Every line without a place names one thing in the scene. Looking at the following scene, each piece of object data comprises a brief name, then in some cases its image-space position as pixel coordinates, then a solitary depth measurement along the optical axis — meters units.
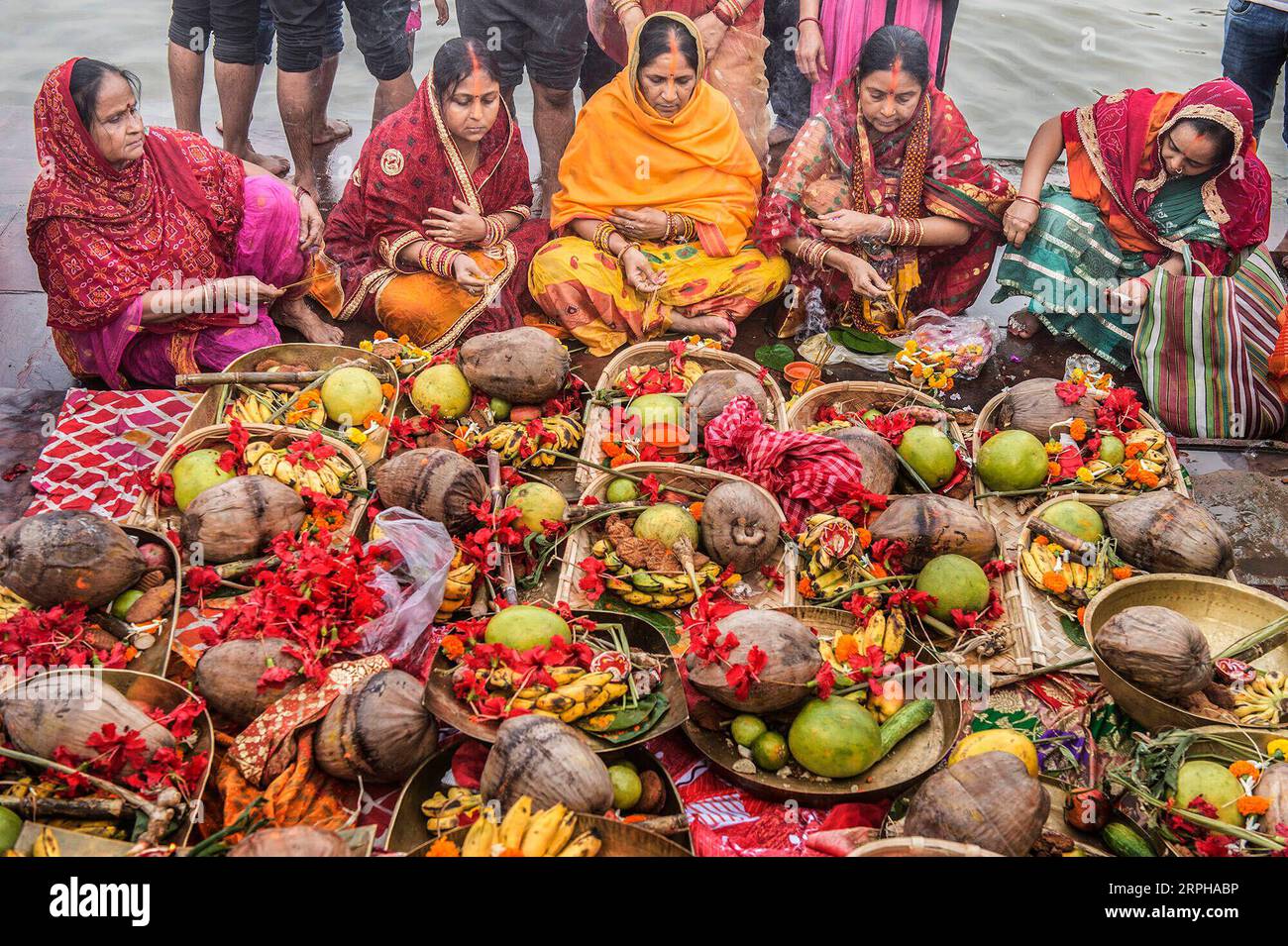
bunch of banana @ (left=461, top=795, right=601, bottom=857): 2.36
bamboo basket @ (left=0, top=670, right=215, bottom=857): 2.83
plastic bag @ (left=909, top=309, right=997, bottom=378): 4.96
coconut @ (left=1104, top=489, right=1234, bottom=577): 3.55
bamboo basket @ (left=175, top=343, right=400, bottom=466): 4.02
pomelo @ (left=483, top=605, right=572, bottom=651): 3.02
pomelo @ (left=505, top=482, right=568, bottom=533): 3.57
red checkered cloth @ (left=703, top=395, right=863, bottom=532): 3.67
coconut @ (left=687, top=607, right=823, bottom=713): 2.89
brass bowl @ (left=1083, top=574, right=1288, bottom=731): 3.33
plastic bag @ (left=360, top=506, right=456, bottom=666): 3.13
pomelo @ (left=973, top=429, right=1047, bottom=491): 3.91
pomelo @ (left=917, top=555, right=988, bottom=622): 3.40
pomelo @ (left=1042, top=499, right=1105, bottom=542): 3.71
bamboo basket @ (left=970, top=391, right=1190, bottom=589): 3.86
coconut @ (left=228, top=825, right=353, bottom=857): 2.21
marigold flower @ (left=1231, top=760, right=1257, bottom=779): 2.75
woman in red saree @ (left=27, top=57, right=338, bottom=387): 4.02
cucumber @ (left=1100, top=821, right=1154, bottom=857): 2.71
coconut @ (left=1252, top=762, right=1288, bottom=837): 2.61
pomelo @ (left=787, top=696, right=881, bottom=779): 2.87
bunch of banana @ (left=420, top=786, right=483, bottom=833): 2.63
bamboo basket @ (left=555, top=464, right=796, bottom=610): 3.46
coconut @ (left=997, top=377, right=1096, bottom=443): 4.12
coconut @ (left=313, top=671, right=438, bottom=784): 2.72
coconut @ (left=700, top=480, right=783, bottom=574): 3.45
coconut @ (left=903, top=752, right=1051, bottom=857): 2.48
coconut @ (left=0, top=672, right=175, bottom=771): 2.62
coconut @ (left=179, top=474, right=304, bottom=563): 3.38
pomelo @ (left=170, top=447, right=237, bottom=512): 3.65
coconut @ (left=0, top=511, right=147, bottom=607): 3.06
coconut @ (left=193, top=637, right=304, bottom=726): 2.89
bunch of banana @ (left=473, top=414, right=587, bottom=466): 3.97
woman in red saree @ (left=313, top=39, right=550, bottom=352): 4.71
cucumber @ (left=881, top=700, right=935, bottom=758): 3.00
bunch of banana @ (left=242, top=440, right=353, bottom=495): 3.68
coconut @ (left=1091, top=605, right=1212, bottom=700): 2.96
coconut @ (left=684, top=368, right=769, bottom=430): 4.03
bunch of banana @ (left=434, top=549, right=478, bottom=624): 3.32
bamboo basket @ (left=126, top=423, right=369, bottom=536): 3.58
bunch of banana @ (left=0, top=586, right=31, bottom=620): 3.12
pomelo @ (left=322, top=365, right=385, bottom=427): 4.06
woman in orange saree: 4.91
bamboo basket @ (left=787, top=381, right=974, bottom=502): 4.27
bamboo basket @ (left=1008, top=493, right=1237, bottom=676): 3.36
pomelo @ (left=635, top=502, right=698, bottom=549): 3.50
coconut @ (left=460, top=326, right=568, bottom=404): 4.12
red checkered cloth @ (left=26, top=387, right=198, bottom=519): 3.87
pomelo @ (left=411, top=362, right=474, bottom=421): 4.15
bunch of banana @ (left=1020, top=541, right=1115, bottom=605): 3.52
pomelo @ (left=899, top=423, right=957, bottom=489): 3.92
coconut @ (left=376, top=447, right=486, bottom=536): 3.50
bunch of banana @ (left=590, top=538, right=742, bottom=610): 3.38
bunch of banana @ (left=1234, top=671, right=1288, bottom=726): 3.07
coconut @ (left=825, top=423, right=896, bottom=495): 3.80
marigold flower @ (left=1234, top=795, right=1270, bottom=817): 2.62
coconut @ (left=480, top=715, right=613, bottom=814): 2.48
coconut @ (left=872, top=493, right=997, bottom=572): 3.50
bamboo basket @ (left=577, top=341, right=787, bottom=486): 4.13
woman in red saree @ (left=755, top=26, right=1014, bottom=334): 4.99
